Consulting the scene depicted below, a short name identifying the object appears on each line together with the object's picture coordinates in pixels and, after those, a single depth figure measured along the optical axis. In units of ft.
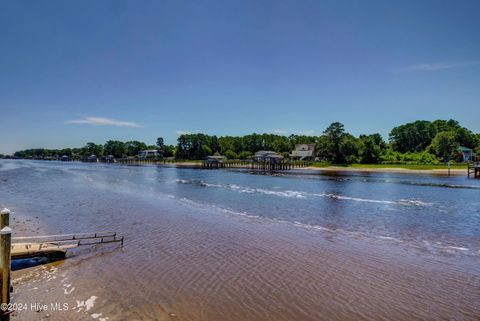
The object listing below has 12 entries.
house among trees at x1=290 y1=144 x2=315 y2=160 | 455.63
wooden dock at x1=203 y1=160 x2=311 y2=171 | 369.71
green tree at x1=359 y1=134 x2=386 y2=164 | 362.74
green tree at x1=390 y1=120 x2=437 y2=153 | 447.01
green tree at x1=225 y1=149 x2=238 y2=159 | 514.44
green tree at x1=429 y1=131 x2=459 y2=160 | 368.68
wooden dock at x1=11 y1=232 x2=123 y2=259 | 41.42
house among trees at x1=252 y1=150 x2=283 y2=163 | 367.25
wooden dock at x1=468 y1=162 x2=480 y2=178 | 224.86
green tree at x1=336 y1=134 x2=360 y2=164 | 361.51
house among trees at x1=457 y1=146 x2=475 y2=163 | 366.76
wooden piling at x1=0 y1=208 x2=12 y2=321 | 27.73
